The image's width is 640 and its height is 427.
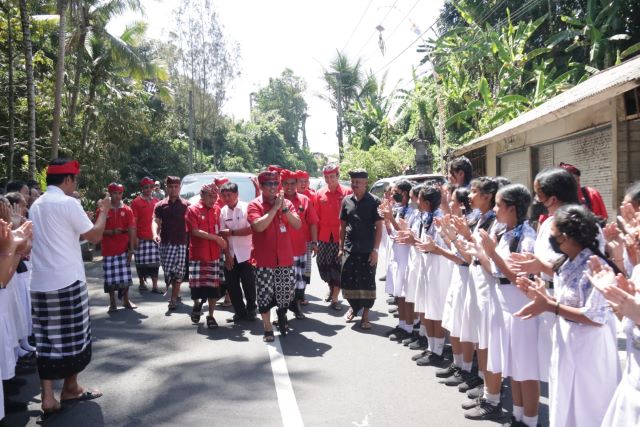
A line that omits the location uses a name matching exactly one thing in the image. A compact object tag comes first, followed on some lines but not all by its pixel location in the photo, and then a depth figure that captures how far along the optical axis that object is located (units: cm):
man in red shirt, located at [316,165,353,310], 809
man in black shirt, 693
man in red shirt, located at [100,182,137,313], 802
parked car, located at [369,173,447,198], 1300
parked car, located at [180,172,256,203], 1093
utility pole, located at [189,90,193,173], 2872
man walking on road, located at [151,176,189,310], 841
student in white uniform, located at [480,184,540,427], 370
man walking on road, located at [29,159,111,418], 438
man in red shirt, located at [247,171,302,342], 630
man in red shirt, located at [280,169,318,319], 771
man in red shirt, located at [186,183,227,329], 721
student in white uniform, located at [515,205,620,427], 294
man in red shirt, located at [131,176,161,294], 948
